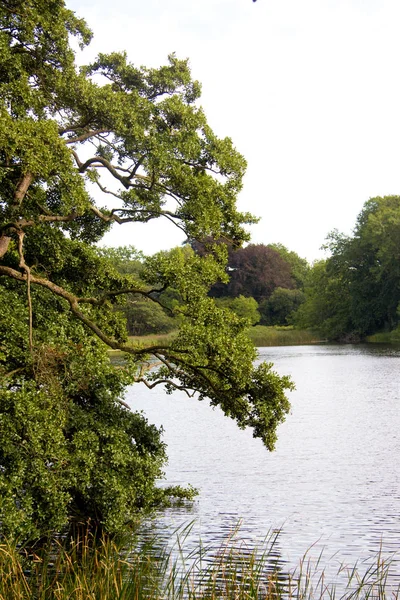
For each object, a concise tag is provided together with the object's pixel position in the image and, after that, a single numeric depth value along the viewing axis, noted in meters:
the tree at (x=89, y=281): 11.57
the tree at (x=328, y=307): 86.06
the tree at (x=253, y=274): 99.25
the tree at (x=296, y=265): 111.81
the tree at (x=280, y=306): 99.75
